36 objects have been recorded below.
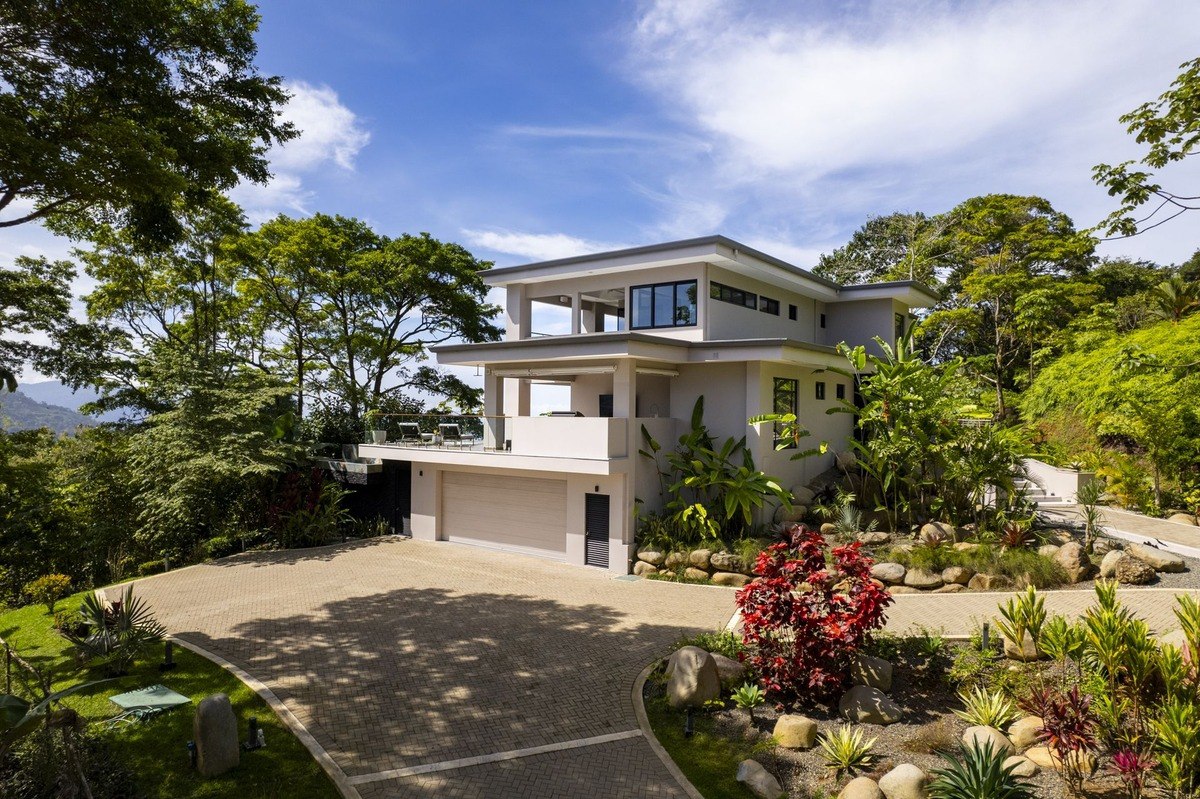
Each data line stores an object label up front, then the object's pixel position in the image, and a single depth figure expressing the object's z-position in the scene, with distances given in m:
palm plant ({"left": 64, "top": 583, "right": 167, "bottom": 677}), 10.30
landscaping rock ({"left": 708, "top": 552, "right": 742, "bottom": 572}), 15.59
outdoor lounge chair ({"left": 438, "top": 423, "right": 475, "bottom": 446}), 20.67
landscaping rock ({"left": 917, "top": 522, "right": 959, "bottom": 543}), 15.26
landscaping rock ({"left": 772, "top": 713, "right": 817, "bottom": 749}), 7.93
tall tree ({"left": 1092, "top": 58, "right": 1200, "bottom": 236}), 7.97
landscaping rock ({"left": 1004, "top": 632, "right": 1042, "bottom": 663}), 9.16
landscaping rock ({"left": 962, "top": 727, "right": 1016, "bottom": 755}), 7.29
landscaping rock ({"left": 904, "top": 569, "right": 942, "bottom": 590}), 14.01
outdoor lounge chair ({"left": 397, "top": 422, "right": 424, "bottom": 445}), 21.89
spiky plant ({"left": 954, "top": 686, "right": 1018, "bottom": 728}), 7.79
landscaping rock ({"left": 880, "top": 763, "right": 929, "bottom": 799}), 6.63
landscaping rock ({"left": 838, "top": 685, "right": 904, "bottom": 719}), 8.30
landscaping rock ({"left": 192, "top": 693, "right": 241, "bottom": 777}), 7.27
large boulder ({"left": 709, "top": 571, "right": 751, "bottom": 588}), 15.27
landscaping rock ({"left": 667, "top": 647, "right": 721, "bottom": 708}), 8.95
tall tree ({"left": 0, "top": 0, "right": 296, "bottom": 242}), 9.16
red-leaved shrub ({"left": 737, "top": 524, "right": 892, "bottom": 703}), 8.54
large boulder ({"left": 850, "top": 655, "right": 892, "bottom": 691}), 8.98
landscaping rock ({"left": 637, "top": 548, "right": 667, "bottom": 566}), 16.33
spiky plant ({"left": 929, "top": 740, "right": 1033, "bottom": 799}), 6.12
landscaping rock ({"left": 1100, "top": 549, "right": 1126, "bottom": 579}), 13.33
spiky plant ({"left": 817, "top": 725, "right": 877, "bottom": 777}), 7.28
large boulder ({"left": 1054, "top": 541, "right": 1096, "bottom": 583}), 13.50
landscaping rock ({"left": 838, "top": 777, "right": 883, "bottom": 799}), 6.61
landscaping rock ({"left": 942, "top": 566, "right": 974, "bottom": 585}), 13.94
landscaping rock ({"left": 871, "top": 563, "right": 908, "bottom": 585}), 14.33
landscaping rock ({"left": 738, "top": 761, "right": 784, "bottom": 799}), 7.03
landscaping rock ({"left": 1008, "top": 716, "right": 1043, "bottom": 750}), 7.36
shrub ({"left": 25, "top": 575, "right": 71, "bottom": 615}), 15.00
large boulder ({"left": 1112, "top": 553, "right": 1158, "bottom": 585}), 13.02
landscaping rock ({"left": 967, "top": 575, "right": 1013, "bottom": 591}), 13.66
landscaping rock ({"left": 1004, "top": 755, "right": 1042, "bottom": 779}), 6.89
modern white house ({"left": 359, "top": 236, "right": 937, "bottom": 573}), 17.16
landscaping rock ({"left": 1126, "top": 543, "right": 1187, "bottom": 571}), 13.56
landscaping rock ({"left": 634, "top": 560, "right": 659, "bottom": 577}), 16.28
